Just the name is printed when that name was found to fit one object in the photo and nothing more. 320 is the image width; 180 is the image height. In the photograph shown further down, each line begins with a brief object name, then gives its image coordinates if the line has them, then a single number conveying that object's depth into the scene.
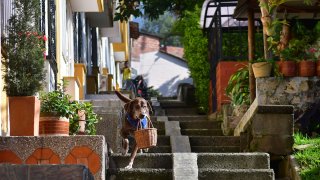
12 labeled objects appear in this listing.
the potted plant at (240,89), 15.72
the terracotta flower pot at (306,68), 13.97
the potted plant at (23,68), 8.88
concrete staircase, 9.95
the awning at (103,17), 20.53
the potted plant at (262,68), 13.80
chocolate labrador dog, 10.30
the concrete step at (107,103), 14.98
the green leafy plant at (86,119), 10.78
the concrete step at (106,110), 12.64
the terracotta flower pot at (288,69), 13.93
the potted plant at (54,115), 9.66
